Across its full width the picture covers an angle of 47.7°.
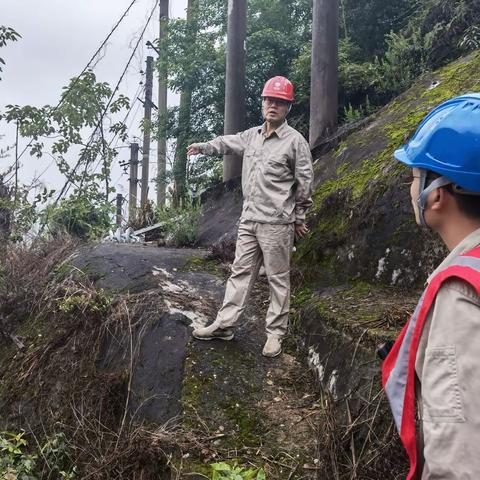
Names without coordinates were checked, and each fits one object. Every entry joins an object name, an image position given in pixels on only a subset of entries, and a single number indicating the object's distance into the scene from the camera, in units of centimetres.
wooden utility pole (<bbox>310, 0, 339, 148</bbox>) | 959
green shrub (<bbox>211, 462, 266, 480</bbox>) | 249
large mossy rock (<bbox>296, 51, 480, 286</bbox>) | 457
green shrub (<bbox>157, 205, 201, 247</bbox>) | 898
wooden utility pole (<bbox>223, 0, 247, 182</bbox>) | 1134
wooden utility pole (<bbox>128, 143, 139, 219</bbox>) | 2880
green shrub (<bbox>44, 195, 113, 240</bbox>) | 834
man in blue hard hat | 107
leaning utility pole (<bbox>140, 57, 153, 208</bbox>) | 2423
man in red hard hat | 449
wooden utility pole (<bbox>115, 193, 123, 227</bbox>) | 1163
